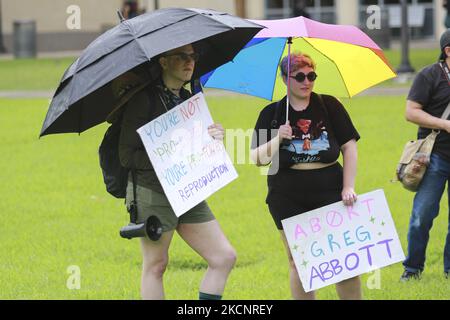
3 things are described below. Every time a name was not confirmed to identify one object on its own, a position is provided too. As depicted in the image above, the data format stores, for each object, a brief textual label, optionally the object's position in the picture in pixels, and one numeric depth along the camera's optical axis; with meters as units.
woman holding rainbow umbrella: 12.57
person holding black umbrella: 11.98
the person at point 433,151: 15.47
